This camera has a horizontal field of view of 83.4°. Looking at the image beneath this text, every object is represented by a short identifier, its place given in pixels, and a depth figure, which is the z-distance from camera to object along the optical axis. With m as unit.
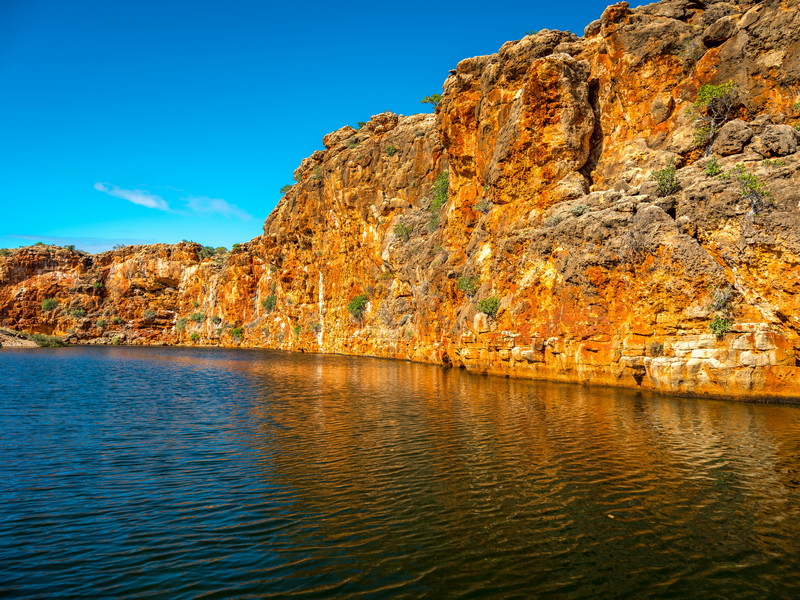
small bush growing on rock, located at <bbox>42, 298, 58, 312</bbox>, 116.44
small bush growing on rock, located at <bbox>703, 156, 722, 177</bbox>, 27.58
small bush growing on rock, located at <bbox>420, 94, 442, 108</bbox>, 71.82
